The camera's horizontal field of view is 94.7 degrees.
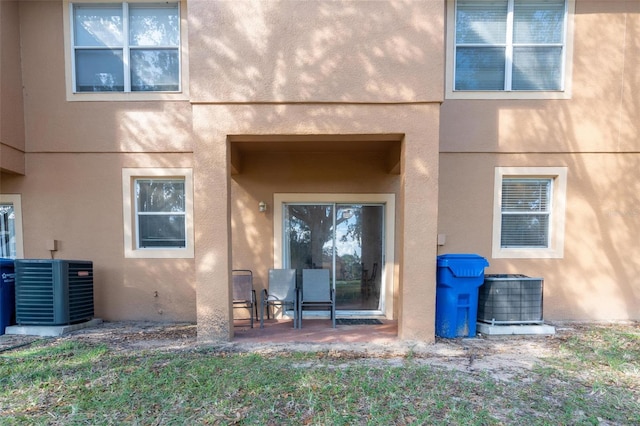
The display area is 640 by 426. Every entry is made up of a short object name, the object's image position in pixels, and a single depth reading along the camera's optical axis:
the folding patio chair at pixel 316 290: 5.19
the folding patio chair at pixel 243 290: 5.31
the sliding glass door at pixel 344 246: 5.72
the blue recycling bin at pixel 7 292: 4.60
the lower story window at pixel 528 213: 5.32
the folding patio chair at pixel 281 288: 5.27
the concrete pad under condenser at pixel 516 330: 4.51
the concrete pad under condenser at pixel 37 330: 4.55
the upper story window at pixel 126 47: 5.30
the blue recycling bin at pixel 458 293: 4.27
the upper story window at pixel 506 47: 5.27
